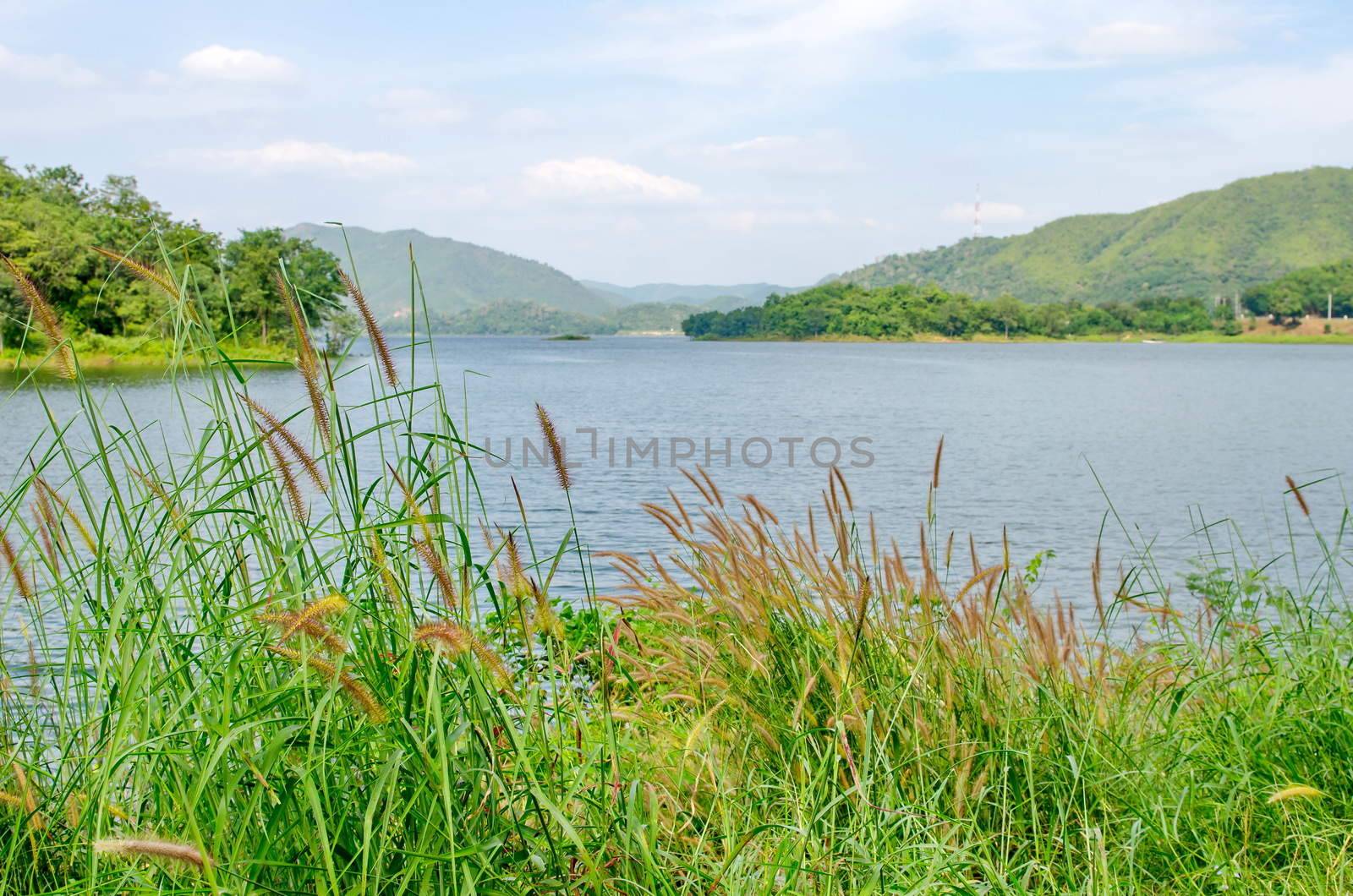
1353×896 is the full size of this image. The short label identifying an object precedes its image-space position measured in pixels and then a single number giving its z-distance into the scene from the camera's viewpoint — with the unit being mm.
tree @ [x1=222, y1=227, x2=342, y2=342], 55481
